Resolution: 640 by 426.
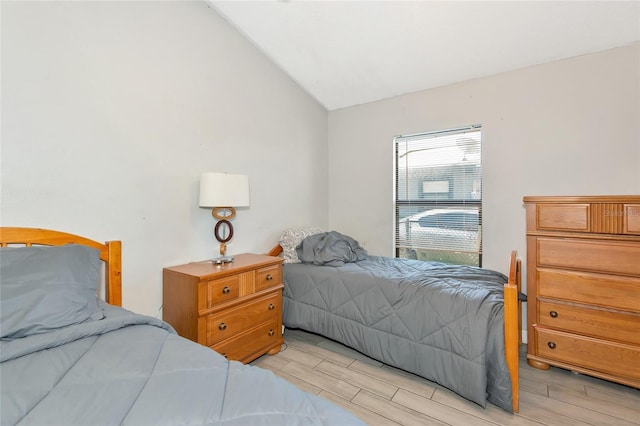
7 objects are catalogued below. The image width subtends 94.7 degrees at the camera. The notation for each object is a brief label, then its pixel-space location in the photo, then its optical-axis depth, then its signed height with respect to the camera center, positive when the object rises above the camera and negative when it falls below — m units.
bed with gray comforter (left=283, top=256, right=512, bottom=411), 1.71 -0.72
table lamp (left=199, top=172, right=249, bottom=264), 2.07 +0.14
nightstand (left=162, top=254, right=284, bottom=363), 1.83 -0.62
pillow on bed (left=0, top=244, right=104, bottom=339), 1.08 -0.31
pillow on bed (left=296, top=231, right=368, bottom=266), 2.66 -0.36
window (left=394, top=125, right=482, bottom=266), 2.86 +0.17
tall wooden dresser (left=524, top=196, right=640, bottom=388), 1.79 -0.47
